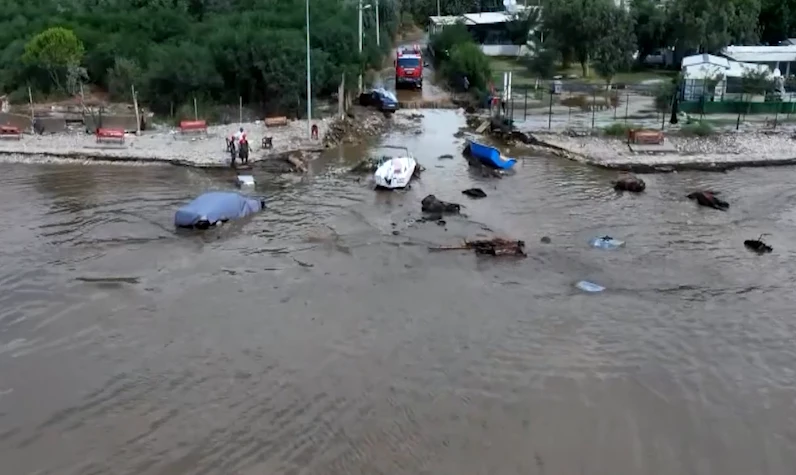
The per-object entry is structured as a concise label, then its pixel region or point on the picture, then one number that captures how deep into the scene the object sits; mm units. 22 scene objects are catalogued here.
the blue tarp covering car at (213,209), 22000
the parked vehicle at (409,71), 46719
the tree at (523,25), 60969
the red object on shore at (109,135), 30156
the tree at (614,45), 45031
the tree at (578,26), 48094
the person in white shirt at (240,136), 28203
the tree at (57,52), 37469
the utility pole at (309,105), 31797
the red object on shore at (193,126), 31750
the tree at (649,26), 53875
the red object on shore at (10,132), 31266
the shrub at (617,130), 33719
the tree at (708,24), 51625
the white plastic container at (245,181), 26250
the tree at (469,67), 45406
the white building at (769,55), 49625
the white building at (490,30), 63344
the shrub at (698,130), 34094
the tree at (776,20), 57750
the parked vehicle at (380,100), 40375
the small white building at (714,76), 40875
